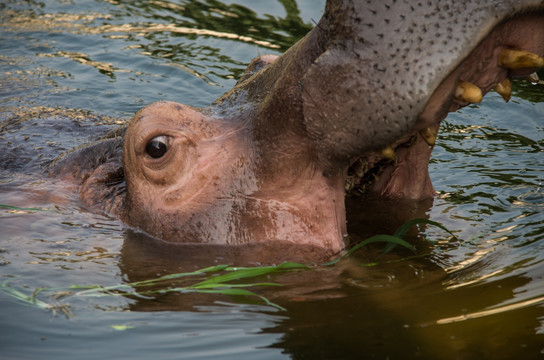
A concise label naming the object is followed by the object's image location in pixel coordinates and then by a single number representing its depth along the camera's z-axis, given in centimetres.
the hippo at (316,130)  698
